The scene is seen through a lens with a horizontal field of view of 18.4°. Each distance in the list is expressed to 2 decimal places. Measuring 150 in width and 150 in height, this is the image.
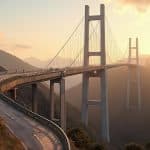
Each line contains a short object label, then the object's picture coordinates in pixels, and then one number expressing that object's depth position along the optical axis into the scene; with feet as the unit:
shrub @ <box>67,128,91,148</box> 118.32
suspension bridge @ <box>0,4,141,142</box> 216.37
